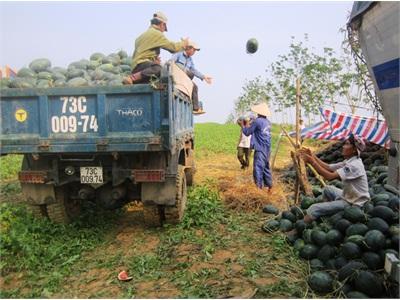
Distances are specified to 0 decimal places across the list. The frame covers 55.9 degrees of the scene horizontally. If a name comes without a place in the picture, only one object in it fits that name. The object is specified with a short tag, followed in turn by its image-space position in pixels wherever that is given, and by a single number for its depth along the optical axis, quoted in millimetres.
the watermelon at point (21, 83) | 5362
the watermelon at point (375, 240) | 3883
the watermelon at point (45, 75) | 5770
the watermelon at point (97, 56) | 6921
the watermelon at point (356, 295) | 3609
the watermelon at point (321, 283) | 3801
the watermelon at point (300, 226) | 5029
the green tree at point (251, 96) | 33331
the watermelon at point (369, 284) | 3598
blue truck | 4953
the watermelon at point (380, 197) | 4547
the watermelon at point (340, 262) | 4058
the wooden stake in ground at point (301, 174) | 6218
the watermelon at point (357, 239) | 4020
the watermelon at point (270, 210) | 6496
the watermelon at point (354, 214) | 4379
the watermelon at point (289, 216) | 5547
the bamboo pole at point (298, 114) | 6334
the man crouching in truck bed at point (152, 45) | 5914
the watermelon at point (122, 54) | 7176
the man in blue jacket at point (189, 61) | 7620
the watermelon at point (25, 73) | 5898
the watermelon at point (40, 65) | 6133
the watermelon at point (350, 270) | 3801
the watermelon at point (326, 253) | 4266
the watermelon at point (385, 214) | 4184
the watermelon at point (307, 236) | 4687
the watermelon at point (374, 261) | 3805
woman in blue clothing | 7824
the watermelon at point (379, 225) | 4055
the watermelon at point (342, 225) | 4403
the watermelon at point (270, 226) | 5574
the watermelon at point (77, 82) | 5363
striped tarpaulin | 9172
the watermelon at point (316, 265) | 4239
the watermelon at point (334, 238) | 4363
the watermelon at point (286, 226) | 5423
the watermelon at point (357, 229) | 4171
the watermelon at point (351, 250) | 3975
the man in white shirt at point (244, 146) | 10953
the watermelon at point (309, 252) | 4471
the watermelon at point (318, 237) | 4461
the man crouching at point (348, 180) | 4562
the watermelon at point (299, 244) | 4742
